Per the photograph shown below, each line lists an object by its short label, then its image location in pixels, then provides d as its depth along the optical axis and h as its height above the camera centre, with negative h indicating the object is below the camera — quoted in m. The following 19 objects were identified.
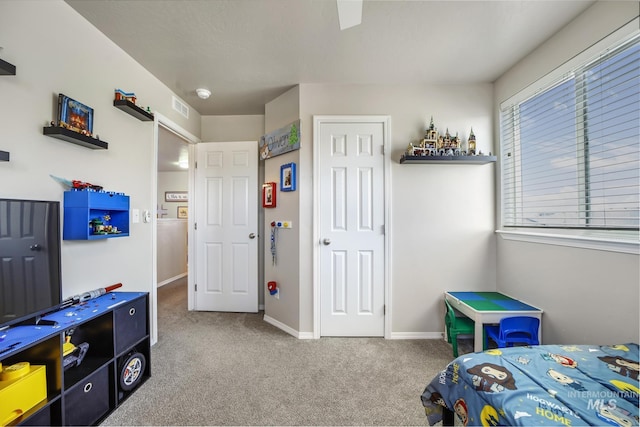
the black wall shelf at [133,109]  1.91 +0.82
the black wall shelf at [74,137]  1.44 +0.47
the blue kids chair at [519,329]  1.90 -0.87
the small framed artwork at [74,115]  1.49 +0.62
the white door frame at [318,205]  2.49 +0.08
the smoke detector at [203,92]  2.62 +1.26
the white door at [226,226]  3.16 -0.15
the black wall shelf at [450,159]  2.29 +0.50
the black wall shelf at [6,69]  1.17 +0.69
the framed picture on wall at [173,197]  5.57 +0.37
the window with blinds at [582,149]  1.42 +0.43
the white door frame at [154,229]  2.34 -0.14
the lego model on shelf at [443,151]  2.30 +0.58
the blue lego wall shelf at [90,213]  1.57 +0.01
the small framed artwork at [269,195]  2.80 +0.21
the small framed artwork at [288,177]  2.58 +0.38
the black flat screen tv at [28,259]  1.16 -0.22
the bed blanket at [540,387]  0.90 -0.70
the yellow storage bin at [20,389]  1.04 -0.76
